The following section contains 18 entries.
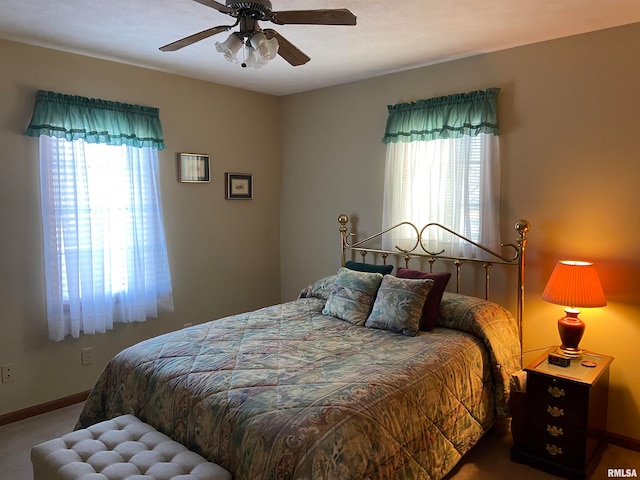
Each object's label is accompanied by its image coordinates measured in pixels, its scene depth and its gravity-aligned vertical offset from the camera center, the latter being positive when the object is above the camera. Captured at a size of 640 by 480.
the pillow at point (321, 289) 3.67 -0.70
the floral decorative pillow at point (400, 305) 2.91 -0.66
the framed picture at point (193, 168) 3.99 +0.30
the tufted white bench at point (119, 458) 1.80 -1.03
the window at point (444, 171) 3.28 +0.22
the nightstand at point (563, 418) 2.49 -1.20
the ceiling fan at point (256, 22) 1.88 +0.75
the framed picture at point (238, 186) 4.37 +0.15
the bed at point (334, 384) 1.86 -0.86
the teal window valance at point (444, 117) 3.25 +0.62
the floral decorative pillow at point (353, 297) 3.18 -0.66
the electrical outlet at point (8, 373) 3.14 -1.14
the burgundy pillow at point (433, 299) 2.99 -0.64
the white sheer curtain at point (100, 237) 3.24 -0.25
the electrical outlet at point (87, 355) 3.52 -1.15
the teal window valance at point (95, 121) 3.15 +0.58
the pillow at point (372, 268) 3.56 -0.51
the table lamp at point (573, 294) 2.64 -0.53
